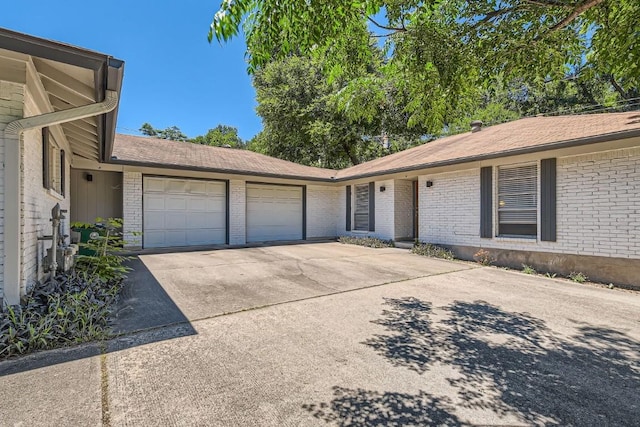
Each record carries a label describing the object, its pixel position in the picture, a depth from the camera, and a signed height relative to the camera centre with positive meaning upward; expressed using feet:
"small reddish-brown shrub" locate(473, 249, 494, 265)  24.82 -3.73
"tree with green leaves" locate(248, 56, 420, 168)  64.49 +19.47
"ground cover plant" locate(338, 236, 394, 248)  34.12 -3.46
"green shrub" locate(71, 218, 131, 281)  15.60 -2.82
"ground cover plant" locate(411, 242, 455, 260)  27.68 -3.65
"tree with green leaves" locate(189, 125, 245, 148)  111.82 +28.56
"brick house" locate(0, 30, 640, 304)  10.46 +2.19
